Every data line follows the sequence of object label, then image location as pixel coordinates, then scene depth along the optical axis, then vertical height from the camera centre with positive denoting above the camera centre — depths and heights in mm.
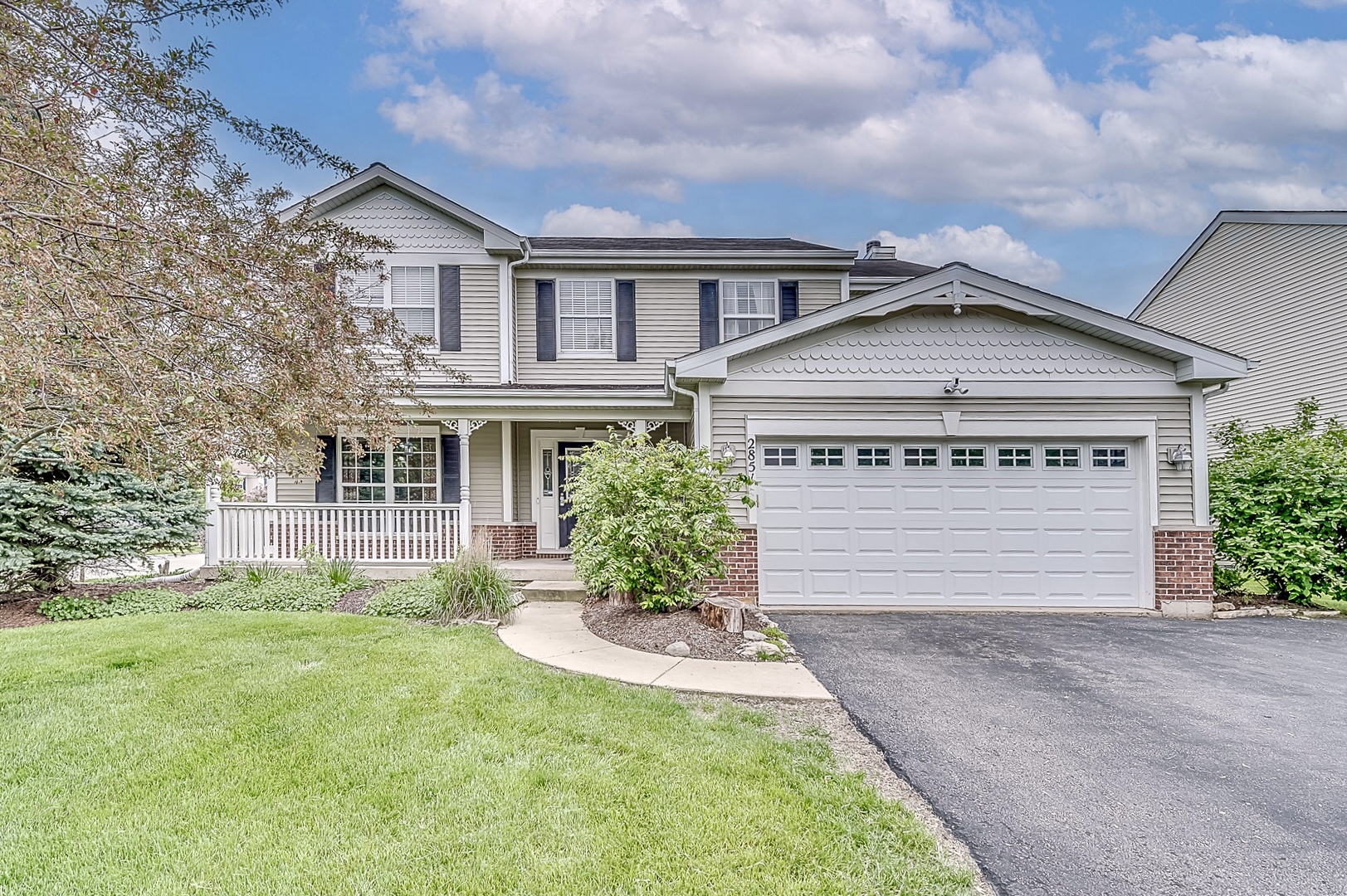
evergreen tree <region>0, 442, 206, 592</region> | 8062 -811
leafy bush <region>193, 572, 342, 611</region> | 8320 -1901
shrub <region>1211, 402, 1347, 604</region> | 8180 -955
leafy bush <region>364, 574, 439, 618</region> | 7715 -1874
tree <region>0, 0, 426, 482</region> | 3012 +1107
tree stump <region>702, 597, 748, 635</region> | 6379 -1714
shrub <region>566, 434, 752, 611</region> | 6824 -797
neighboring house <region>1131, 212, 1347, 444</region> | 12281 +3059
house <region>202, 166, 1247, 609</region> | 8219 +9
